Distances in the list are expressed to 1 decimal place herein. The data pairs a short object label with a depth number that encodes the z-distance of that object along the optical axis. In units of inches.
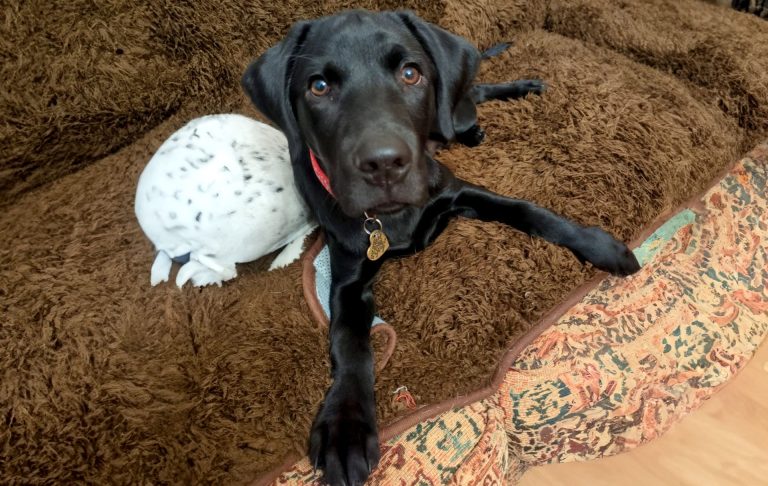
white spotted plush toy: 19.2
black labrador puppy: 14.9
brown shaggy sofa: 16.4
